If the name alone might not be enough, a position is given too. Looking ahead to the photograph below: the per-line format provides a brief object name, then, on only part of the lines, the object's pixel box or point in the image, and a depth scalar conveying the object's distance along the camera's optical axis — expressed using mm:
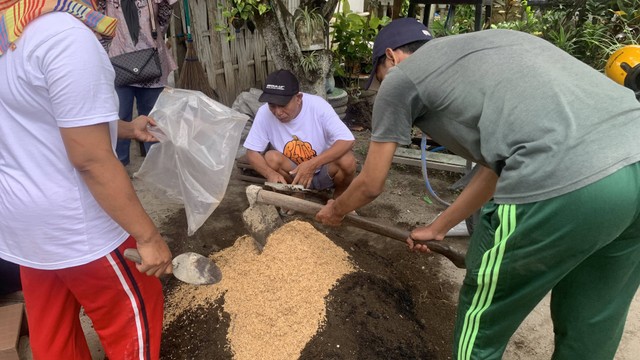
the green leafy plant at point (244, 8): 3789
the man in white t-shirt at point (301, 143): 2975
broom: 4203
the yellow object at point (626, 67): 2760
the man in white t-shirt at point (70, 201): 1086
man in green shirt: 1158
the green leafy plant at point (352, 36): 5367
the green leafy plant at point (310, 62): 4195
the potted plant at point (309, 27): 4113
